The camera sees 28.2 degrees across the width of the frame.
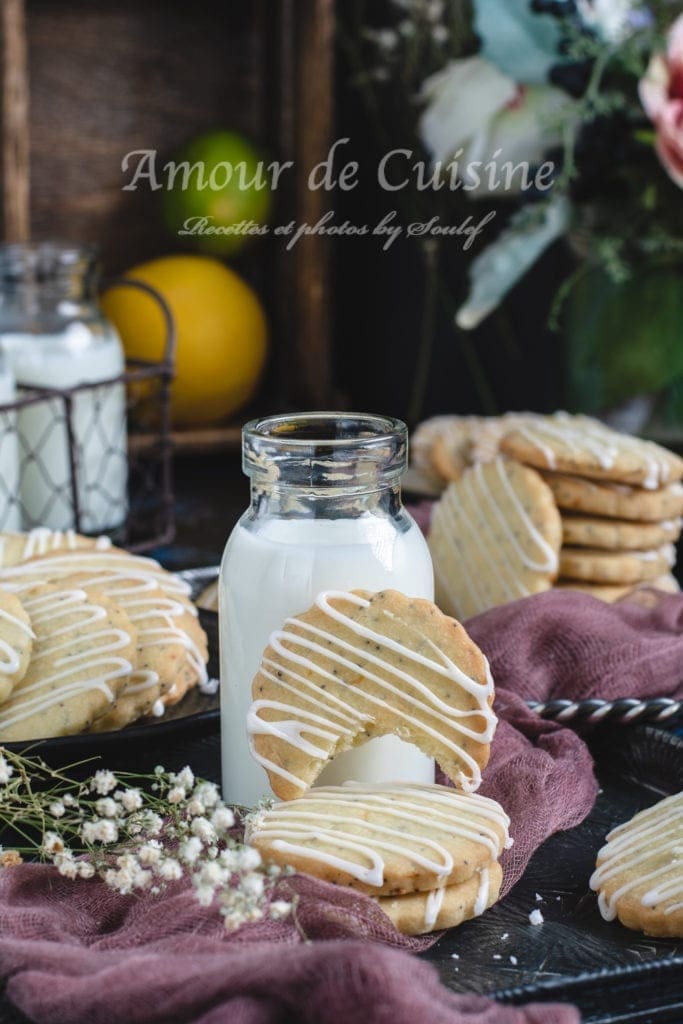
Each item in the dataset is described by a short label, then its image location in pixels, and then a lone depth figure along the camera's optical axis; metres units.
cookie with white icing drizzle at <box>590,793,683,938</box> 0.75
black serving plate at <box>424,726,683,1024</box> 0.71
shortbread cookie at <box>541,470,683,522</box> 1.22
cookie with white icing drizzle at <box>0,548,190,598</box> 1.02
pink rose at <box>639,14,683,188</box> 1.43
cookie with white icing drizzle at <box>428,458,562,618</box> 1.20
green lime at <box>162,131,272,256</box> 2.04
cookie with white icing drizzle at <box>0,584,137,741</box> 0.88
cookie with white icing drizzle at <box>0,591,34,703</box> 0.87
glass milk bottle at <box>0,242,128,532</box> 1.51
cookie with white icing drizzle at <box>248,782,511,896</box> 0.72
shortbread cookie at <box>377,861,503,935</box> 0.73
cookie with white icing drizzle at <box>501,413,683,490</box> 1.21
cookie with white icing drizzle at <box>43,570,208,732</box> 0.94
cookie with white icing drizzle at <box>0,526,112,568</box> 1.11
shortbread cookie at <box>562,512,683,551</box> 1.23
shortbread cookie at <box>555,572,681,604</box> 1.25
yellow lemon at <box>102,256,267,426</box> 1.96
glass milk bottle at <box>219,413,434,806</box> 0.83
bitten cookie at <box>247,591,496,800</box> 0.79
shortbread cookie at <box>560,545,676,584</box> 1.24
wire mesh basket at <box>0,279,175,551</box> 1.44
